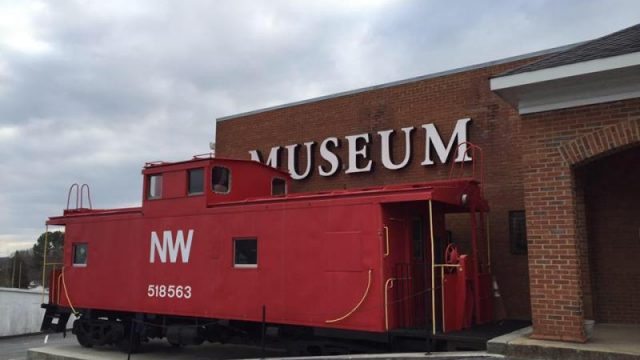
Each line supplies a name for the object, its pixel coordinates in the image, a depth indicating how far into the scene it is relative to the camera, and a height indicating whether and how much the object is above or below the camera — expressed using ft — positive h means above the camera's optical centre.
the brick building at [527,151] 25.70 +6.97
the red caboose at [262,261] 30.30 +0.12
